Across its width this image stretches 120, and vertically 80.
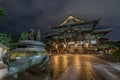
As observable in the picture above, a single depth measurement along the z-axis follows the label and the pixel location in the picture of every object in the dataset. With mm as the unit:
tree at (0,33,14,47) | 4199
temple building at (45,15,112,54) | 12005
